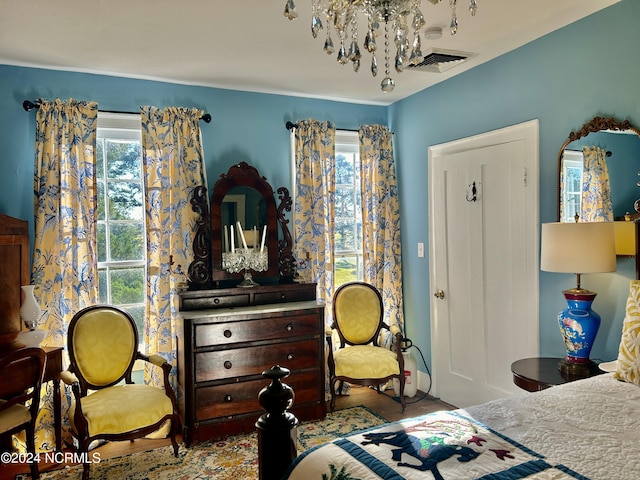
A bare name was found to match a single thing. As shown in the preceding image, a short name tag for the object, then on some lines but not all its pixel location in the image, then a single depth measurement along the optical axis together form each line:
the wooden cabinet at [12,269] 3.06
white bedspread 1.35
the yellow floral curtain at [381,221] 4.36
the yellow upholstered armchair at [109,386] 2.75
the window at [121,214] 3.59
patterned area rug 2.86
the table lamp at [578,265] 2.45
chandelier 1.57
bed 1.30
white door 3.19
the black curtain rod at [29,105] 3.26
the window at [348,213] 4.43
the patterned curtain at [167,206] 3.57
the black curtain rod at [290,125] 4.09
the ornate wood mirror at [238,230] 3.67
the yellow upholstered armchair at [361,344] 3.64
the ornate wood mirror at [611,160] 2.48
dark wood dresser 3.25
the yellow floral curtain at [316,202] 4.11
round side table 2.48
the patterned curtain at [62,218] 3.26
